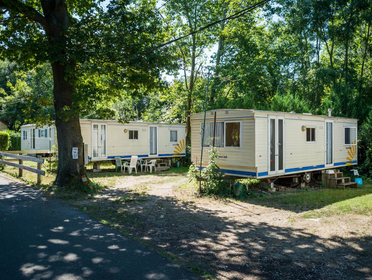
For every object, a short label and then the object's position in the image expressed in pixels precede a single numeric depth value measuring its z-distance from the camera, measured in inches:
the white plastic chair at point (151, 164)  628.8
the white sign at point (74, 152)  384.5
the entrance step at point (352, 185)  449.4
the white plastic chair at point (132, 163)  596.1
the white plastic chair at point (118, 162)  616.4
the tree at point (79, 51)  347.9
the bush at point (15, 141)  1046.4
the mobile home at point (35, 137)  734.1
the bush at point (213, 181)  362.9
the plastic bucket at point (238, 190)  359.9
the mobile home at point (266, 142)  373.4
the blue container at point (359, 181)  484.7
